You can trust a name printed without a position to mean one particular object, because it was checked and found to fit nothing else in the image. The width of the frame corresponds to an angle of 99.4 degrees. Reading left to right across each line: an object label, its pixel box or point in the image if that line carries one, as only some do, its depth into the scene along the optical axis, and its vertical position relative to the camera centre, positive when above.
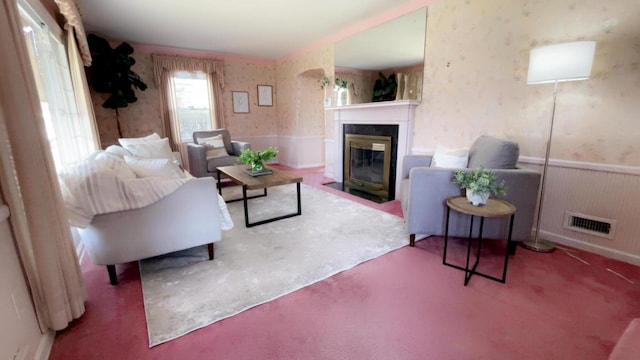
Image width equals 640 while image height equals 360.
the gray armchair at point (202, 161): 4.24 -0.60
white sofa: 1.75 -0.70
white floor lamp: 1.84 +0.38
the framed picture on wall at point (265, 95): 6.27 +0.61
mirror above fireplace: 3.26 +0.90
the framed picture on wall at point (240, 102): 5.96 +0.44
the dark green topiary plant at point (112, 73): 4.13 +0.79
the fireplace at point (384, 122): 3.47 -0.03
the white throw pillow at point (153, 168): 1.94 -0.32
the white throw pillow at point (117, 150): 2.49 -0.25
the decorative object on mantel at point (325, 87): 4.75 +0.58
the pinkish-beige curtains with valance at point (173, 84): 5.04 +0.77
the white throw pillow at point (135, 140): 3.37 -0.20
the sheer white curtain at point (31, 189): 1.20 -0.29
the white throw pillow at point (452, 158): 2.55 -0.37
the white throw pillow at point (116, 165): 1.78 -0.27
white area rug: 1.62 -1.07
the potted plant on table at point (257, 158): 3.11 -0.41
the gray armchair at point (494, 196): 2.09 -0.61
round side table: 1.76 -0.59
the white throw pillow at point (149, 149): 3.28 -0.31
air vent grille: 2.14 -0.86
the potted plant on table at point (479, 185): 1.81 -0.44
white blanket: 1.63 -0.41
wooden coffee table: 2.78 -0.61
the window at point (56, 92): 2.21 +0.31
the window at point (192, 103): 5.34 +0.39
